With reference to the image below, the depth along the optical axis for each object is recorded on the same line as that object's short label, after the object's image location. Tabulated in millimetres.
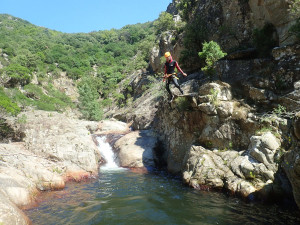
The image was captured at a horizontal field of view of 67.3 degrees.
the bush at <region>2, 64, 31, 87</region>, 43531
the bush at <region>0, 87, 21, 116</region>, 14302
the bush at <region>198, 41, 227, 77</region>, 13484
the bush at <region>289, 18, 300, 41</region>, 9993
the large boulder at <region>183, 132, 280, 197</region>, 8438
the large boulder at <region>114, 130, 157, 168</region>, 15188
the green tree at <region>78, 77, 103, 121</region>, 37312
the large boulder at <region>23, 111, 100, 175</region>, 12062
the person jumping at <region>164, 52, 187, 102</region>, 11352
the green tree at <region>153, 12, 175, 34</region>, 39944
